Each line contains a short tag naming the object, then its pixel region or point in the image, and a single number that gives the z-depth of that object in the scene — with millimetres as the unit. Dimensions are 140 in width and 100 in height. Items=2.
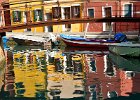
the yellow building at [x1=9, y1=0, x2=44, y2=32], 54403
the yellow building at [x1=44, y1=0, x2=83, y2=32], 52000
